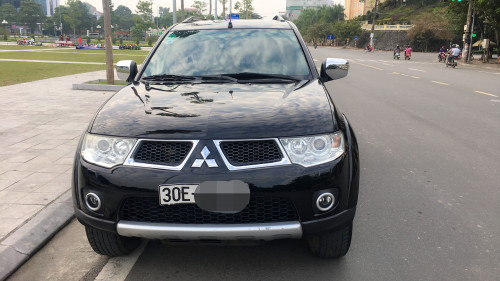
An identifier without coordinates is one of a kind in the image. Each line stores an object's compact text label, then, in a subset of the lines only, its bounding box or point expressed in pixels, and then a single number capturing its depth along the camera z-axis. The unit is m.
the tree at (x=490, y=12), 27.29
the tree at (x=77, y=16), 105.57
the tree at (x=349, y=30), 89.25
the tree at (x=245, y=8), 80.81
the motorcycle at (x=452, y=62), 27.76
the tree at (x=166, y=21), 137.75
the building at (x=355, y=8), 124.00
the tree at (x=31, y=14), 117.25
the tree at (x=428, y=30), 66.38
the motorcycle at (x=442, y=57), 35.17
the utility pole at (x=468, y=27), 30.77
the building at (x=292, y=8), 188.93
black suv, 2.38
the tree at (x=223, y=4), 56.61
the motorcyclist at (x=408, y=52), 39.30
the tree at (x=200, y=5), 70.94
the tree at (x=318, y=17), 118.26
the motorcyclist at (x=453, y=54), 27.53
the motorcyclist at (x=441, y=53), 35.25
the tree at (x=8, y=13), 117.75
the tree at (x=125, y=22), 136.00
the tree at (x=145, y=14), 75.24
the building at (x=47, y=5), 169.59
